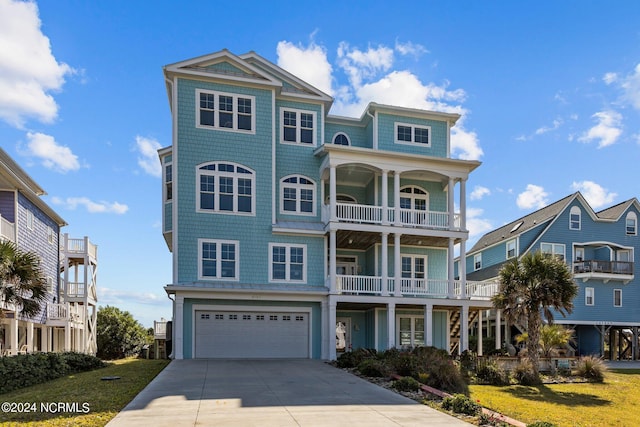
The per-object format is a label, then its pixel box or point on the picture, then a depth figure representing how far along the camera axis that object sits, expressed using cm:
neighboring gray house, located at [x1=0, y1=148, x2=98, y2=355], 2402
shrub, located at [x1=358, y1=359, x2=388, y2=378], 1702
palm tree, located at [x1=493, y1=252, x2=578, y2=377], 2005
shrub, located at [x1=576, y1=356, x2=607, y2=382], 2069
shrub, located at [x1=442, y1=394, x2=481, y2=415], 1160
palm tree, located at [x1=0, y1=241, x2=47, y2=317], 1653
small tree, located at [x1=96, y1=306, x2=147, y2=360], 3934
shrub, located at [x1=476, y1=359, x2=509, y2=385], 1853
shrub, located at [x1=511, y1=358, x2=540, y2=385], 1908
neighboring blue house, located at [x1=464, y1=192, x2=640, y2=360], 3303
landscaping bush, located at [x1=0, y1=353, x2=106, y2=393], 1498
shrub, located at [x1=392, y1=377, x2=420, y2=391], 1445
